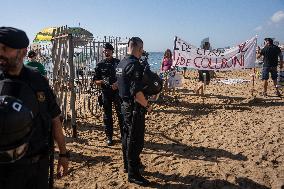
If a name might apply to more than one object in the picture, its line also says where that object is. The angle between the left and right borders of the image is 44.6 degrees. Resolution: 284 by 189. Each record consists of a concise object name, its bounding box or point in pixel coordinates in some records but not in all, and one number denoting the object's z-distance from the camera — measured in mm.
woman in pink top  14266
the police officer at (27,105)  2506
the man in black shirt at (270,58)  12594
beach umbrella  20959
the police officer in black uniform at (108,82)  7438
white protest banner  13812
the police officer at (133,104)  5223
